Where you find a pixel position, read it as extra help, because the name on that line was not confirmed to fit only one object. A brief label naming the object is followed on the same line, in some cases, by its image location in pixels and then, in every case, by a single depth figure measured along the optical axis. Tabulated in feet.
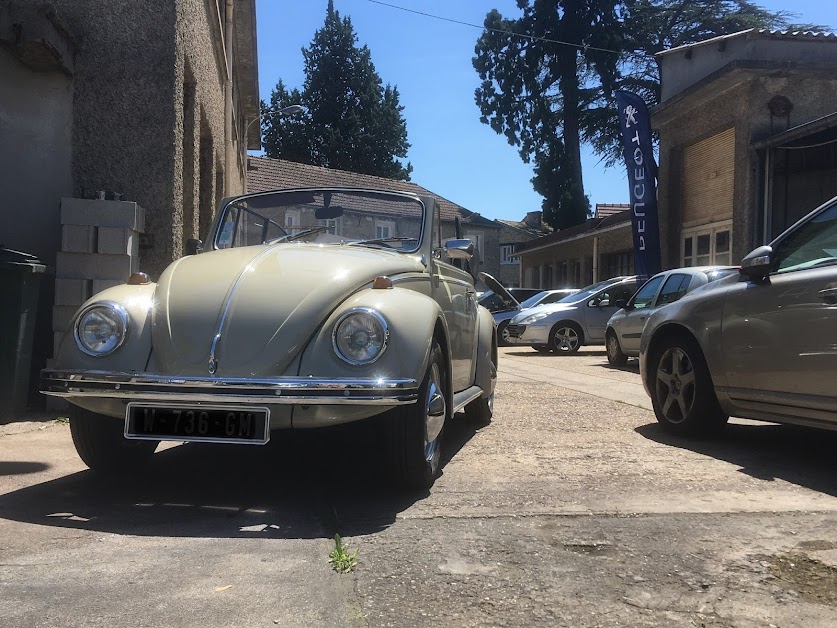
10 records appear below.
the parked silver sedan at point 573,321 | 51.19
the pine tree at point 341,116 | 164.66
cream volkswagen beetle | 11.05
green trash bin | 18.35
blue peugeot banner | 58.34
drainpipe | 44.52
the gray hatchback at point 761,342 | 13.75
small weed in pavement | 9.06
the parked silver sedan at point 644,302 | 33.96
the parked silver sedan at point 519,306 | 60.44
